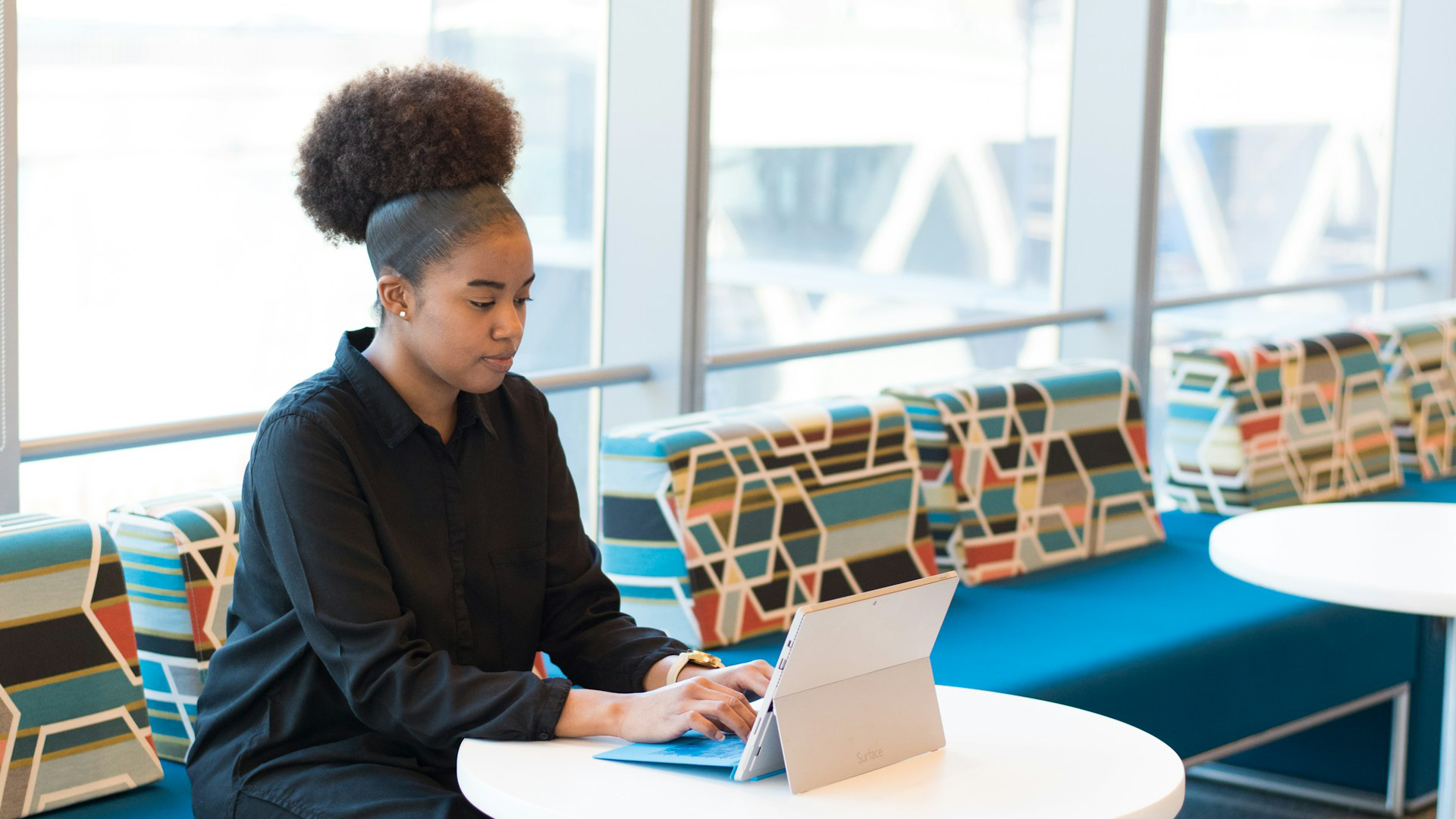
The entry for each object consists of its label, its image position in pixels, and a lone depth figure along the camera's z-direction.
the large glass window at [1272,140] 6.66
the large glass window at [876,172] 5.85
